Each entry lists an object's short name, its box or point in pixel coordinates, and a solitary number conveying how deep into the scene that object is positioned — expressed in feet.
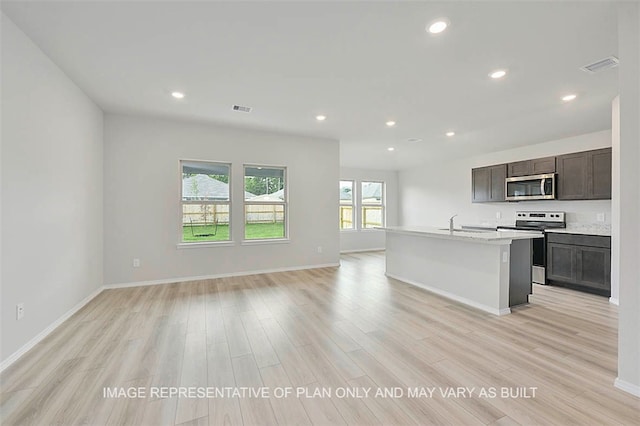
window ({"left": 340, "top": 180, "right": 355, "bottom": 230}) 26.91
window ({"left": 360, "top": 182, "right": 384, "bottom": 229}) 27.96
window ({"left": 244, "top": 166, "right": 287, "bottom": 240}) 17.20
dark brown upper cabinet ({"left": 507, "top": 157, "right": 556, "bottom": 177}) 16.39
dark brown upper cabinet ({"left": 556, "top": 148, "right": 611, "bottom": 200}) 14.01
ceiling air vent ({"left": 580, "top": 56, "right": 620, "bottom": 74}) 8.56
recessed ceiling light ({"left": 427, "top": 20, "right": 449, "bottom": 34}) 7.07
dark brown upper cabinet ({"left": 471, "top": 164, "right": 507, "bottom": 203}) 19.12
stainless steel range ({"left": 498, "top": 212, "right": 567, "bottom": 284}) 15.14
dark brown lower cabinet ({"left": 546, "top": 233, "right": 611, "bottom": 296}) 12.72
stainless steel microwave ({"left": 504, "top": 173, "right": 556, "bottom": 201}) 16.19
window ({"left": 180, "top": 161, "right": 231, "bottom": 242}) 15.71
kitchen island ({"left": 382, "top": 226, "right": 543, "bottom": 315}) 10.59
